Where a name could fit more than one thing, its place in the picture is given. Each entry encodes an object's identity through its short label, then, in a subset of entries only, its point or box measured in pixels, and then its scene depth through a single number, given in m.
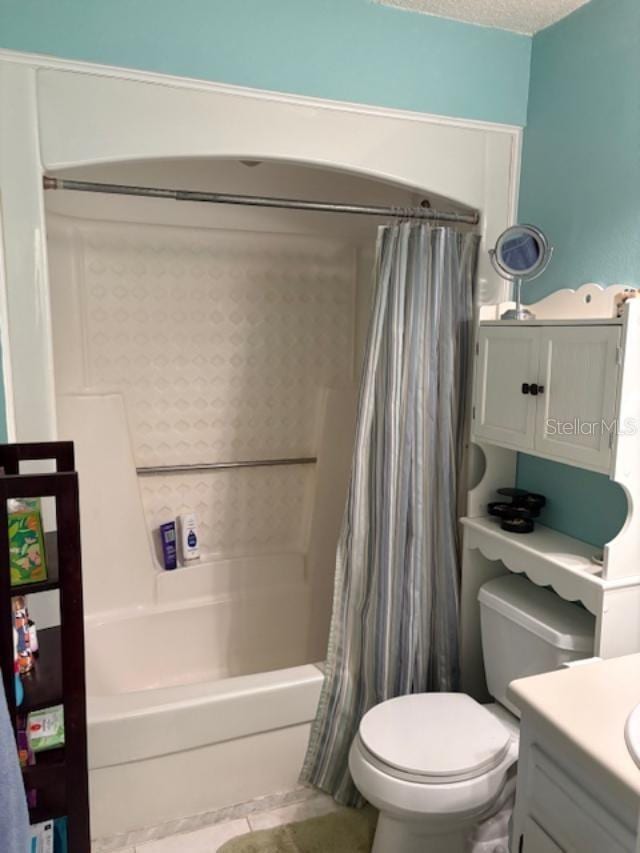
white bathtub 1.87
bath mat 1.90
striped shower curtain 2.03
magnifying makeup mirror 1.96
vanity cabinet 1.08
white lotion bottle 2.81
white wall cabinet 1.61
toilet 1.56
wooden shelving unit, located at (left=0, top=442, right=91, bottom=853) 1.25
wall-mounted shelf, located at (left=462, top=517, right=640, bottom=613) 1.67
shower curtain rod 1.76
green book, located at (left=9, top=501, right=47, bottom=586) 1.32
